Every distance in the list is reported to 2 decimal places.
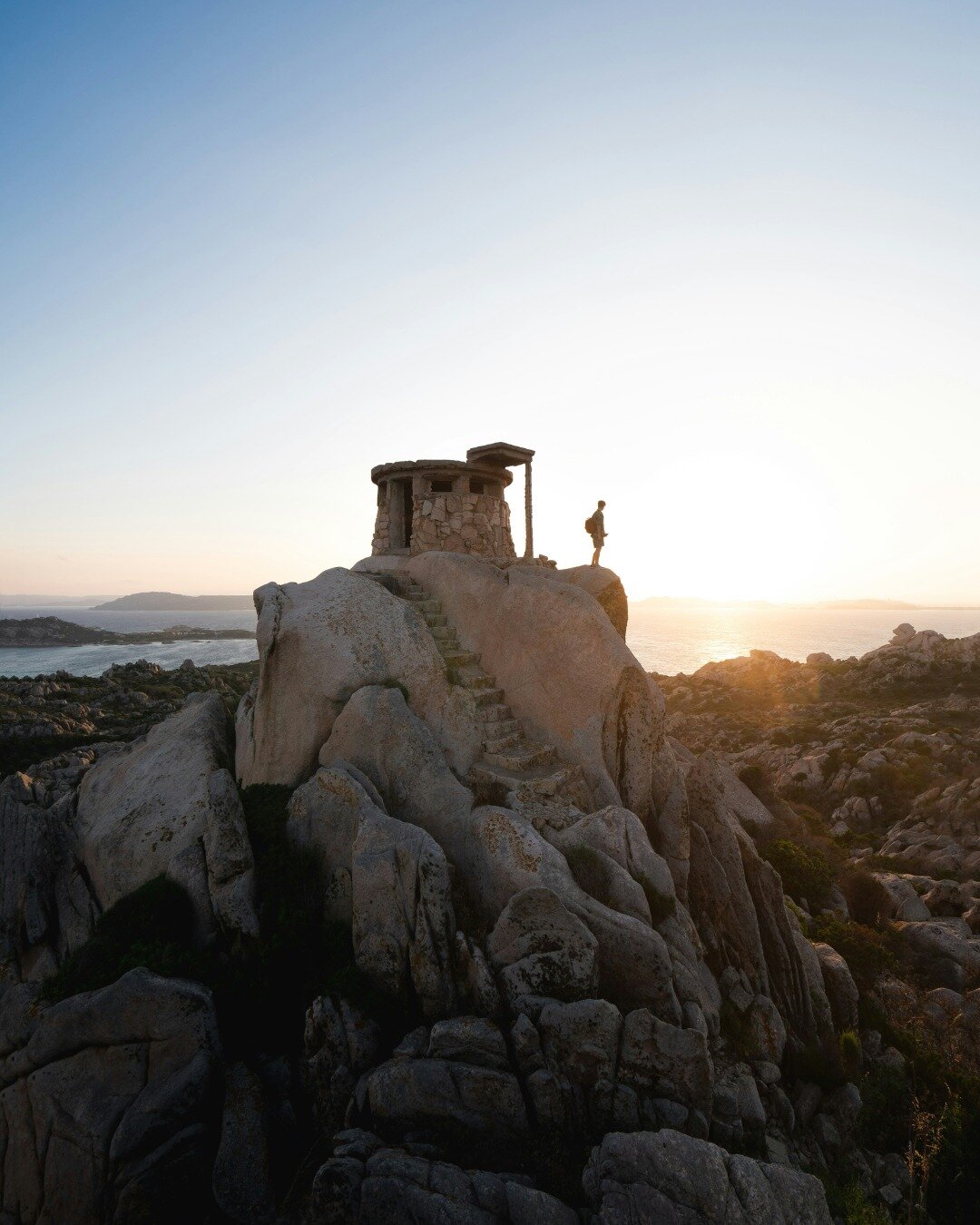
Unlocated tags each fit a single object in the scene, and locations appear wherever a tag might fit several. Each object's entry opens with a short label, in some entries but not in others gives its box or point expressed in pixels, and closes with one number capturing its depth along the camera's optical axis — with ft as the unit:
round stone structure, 83.41
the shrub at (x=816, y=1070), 48.21
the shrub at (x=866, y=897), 85.87
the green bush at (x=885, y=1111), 46.65
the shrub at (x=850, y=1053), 52.01
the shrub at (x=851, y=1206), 36.83
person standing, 83.20
